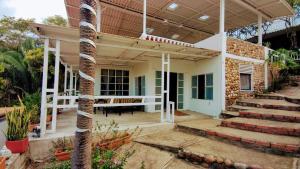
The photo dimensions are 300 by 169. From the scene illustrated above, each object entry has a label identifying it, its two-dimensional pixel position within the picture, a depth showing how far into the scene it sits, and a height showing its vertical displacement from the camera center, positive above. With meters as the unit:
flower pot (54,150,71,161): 4.64 -1.56
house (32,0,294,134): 8.38 +1.59
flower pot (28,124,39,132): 5.48 -1.02
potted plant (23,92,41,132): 5.89 -0.53
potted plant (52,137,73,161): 4.66 -1.47
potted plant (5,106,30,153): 4.21 -0.91
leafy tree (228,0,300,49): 14.01 +5.23
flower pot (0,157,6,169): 3.18 -1.21
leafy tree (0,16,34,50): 18.61 +5.94
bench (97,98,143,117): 8.10 -0.78
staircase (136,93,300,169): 4.22 -1.32
